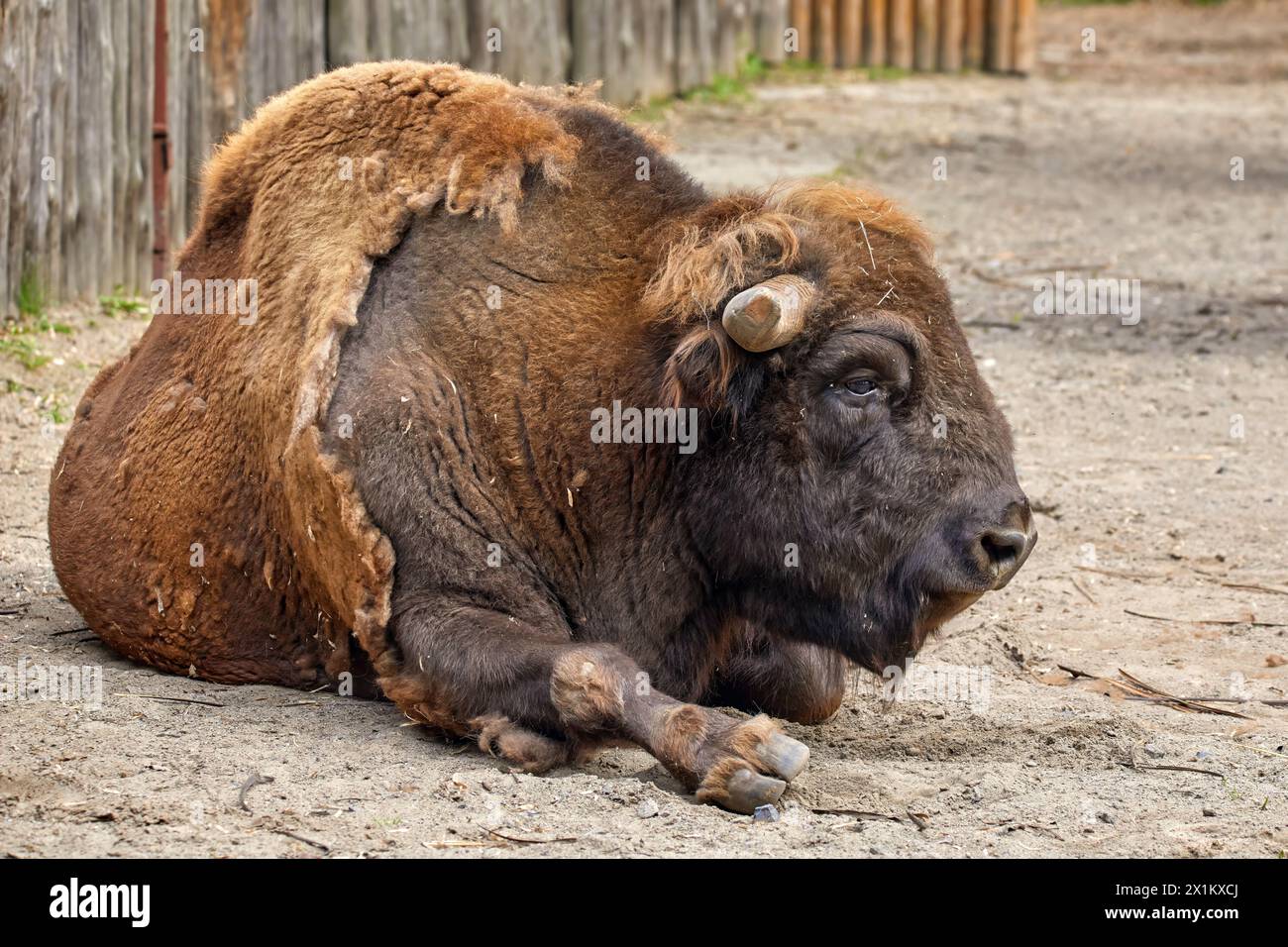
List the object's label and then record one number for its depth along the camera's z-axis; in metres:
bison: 4.57
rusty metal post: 9.02
